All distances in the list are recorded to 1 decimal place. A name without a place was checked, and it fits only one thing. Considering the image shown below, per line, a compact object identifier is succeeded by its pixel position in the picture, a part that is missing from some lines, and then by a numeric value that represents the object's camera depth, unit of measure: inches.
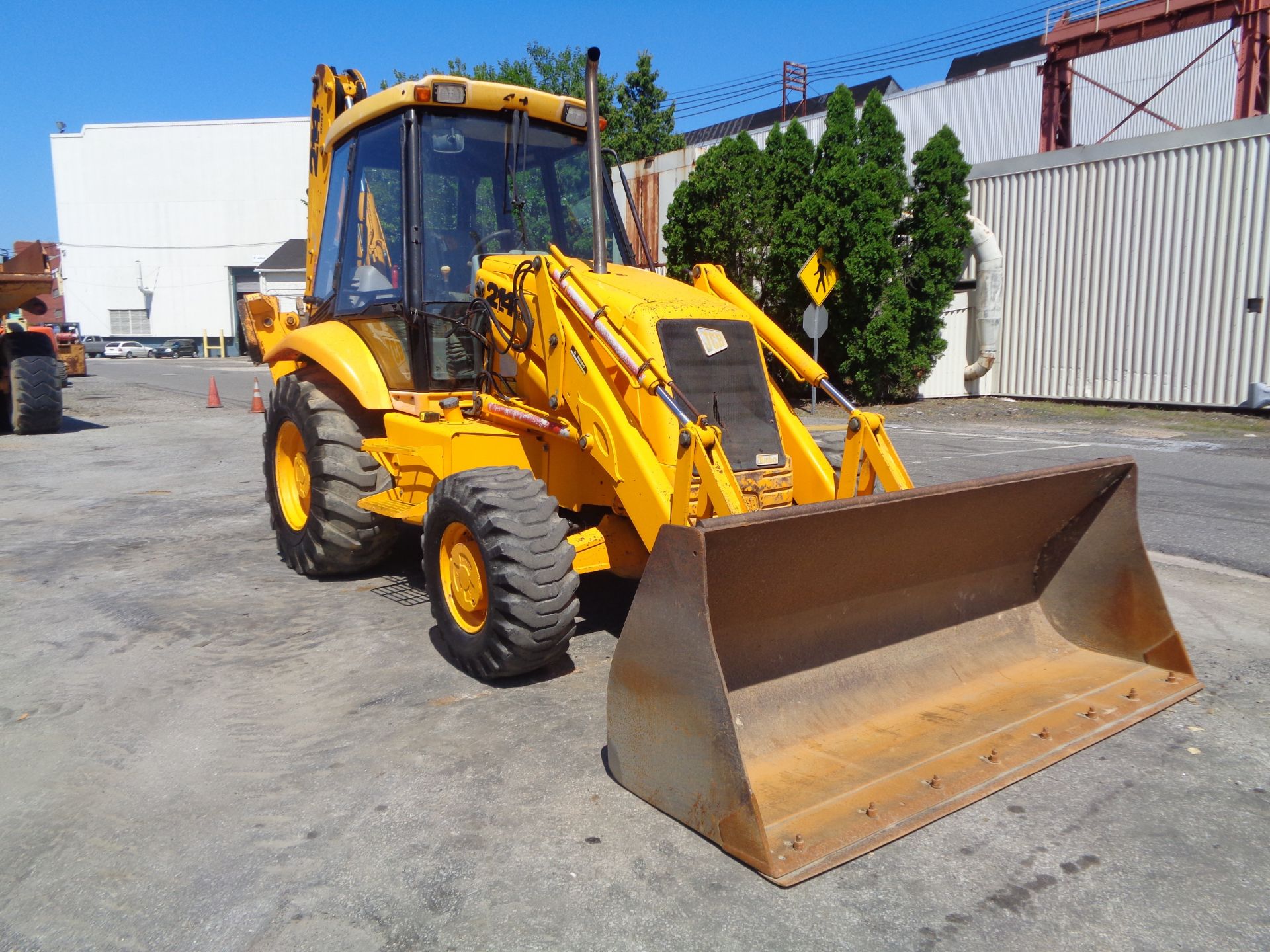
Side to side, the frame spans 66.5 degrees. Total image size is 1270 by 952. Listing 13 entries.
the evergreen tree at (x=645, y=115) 1598.2
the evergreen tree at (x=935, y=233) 737.0
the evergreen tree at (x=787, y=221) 747.4
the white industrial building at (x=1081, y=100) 1127.0
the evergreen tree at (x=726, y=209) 776.9
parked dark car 2277.3
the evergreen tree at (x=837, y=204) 721.6
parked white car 2233.0
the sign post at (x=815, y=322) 665.6
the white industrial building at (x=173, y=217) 2290.8
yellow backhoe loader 129.8
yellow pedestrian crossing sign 641.0
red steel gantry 706.2
